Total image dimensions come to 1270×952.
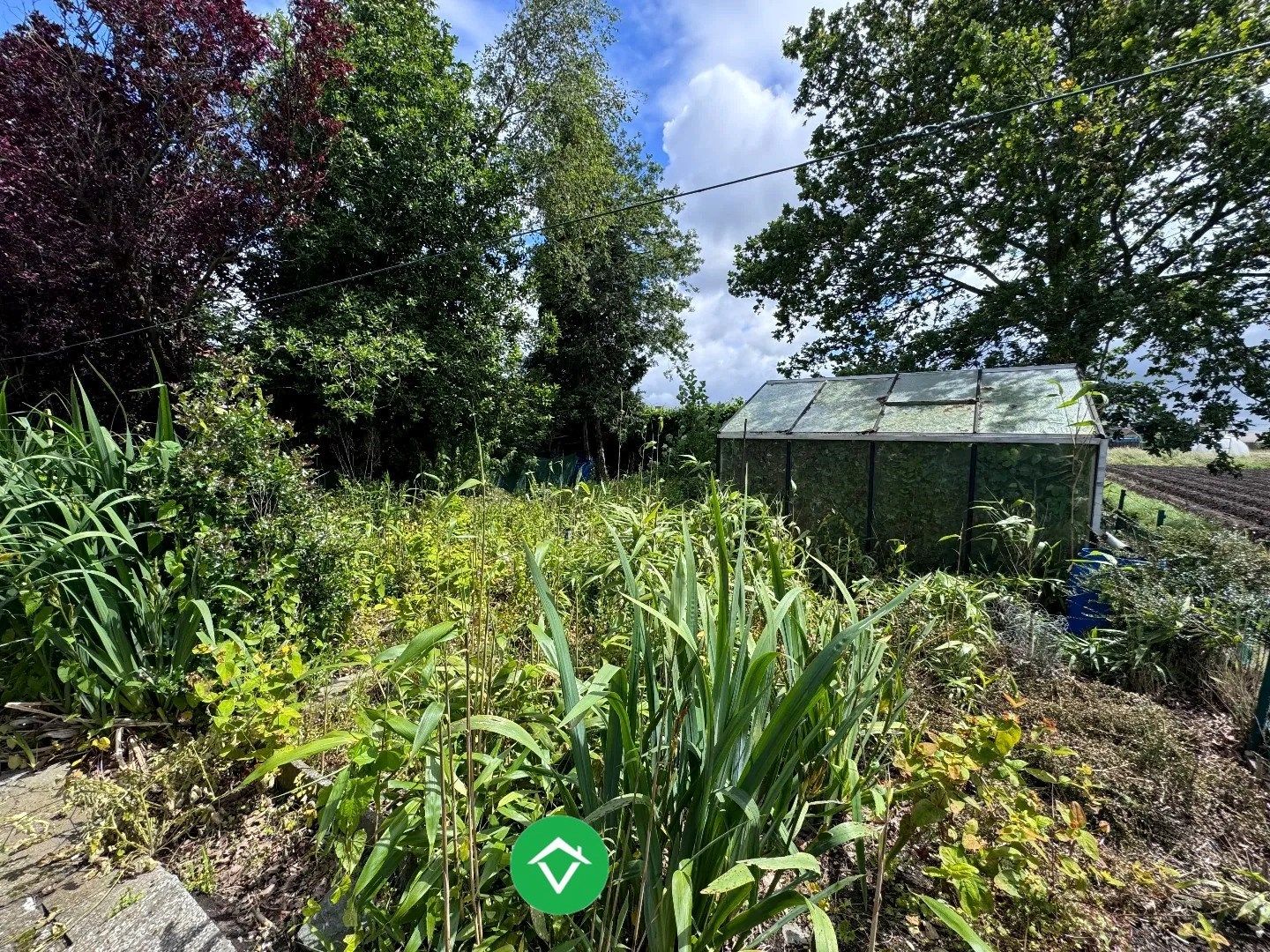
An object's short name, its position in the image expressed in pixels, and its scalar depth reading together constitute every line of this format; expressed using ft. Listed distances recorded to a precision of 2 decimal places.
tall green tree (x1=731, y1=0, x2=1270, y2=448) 21.36
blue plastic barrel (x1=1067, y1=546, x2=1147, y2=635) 9.84
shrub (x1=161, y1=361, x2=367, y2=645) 6.41
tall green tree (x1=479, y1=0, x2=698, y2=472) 28.30
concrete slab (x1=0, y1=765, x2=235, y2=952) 3.66
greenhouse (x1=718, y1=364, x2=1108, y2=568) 13.14
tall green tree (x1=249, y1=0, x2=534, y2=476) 20.03
